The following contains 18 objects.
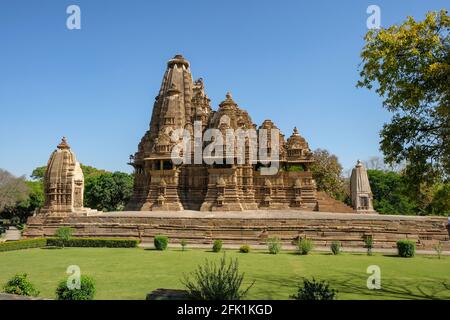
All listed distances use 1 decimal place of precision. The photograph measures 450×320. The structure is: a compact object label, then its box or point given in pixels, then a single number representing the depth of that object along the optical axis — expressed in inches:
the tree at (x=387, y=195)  1728.6
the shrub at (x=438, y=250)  730.7
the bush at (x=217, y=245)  790.5
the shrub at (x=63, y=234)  890.7
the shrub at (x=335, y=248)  741.9
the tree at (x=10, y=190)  1726.1
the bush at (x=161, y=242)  822.5
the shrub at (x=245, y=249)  775.5
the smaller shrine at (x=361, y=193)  1417.0
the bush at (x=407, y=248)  743.1
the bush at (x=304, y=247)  748.0
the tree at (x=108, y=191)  1927.9
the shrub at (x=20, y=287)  354.3
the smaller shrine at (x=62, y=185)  1161.4
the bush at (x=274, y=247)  761.0
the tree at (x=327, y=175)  1834.4
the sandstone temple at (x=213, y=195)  940.6
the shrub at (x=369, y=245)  756.6
